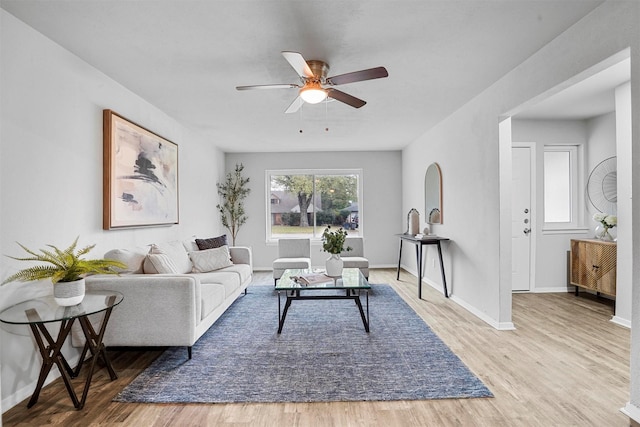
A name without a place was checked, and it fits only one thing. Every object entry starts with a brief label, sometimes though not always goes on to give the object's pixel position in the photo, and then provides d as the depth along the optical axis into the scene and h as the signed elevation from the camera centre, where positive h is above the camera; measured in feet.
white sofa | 8.70 -2.38
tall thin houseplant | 22.20 +0.96
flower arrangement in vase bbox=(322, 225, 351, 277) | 12.22 -1.27
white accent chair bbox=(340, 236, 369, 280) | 17.48 -1.97
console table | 15.30 -1.61
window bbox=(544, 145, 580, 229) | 15.98 +1.25
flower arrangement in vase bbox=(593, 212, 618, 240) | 13.91 -0.44
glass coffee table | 10.86 -2.23
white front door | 15.88 +0.06
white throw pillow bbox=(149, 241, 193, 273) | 11.90 -1.39
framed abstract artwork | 10.25 +1.33
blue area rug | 7.45 -3.77
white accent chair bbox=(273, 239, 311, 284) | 18.79 -1.86
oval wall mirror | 16.55 +0.98
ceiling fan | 7.84 +3.24
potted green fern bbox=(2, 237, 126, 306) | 7.00 -1.17
